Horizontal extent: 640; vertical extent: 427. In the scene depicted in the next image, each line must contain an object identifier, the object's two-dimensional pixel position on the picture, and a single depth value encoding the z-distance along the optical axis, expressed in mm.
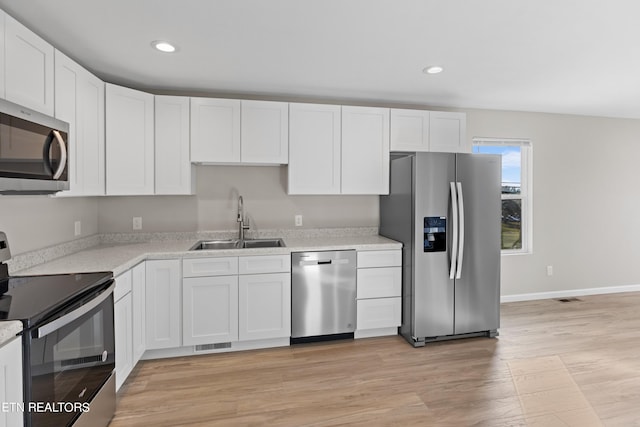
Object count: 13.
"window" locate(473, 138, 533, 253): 4387
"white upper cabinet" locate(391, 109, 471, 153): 3582
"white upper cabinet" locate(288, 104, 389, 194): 3357
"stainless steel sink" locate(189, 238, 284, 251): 3377
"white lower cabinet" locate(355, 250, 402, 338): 3230
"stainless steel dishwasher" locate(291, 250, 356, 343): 3076
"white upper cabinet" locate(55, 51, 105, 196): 2152
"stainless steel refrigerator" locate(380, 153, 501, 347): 3127
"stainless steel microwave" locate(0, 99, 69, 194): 1521
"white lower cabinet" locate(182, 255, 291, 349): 2867
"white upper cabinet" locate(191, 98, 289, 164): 3152
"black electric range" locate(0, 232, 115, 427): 1335
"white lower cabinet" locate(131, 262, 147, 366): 2498
